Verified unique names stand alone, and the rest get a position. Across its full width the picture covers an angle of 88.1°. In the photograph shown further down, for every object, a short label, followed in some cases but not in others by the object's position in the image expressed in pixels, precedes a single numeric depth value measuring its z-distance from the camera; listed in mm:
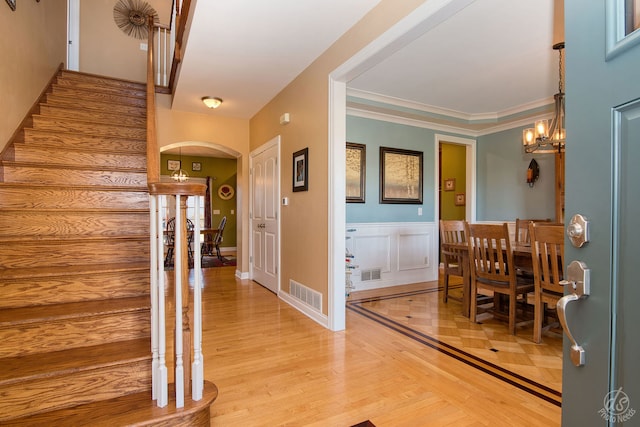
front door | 588
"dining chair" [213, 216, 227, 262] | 6855
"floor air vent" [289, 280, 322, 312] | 3209
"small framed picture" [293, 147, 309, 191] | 3445
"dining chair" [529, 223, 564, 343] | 2410
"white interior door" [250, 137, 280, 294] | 4241
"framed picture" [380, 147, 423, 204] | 4754
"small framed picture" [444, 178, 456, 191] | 6533
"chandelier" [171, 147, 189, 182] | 7013
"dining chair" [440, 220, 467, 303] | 3758
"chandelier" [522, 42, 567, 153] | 3006
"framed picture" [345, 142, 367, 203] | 4473
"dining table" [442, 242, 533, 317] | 2979
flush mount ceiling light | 4266
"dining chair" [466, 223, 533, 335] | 2885
